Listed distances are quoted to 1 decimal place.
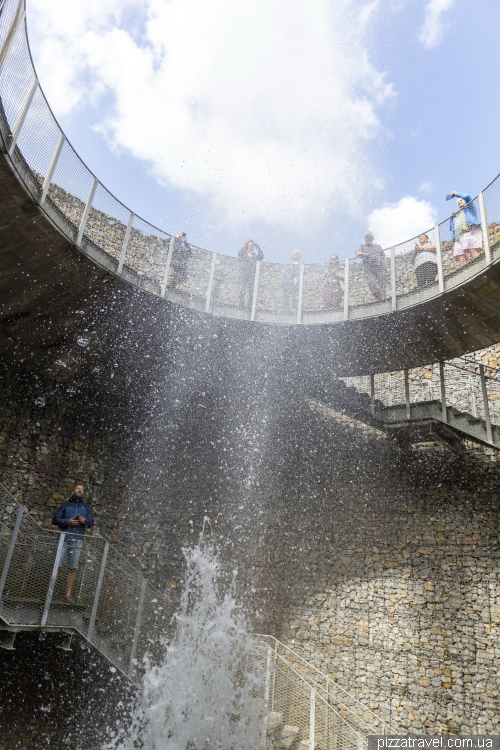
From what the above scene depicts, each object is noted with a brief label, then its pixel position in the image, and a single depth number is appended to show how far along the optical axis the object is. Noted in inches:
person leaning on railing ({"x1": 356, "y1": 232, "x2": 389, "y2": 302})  319.6
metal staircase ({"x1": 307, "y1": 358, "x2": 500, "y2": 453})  317.4
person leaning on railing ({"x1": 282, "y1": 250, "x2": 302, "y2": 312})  341.7
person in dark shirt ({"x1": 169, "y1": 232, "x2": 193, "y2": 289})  324.8
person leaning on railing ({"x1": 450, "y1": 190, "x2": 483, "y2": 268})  272.8
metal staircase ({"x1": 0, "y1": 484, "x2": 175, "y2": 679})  209.6
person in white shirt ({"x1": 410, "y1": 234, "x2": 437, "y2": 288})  295.6
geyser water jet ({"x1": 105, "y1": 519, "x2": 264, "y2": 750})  249.6
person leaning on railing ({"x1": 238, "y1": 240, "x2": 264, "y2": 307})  343.9
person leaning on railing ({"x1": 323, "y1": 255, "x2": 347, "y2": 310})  333.4
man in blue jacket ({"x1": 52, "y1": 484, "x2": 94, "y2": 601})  224.7
